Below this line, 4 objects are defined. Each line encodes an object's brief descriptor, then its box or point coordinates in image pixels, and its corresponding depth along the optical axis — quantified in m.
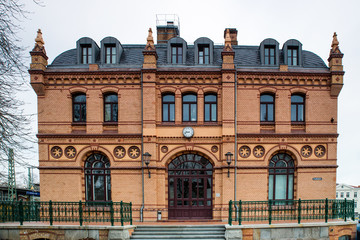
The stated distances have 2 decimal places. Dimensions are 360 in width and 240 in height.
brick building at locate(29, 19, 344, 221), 14.14
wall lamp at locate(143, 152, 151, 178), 13.67
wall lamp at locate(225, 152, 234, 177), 13.72
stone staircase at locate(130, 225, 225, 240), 11.55
